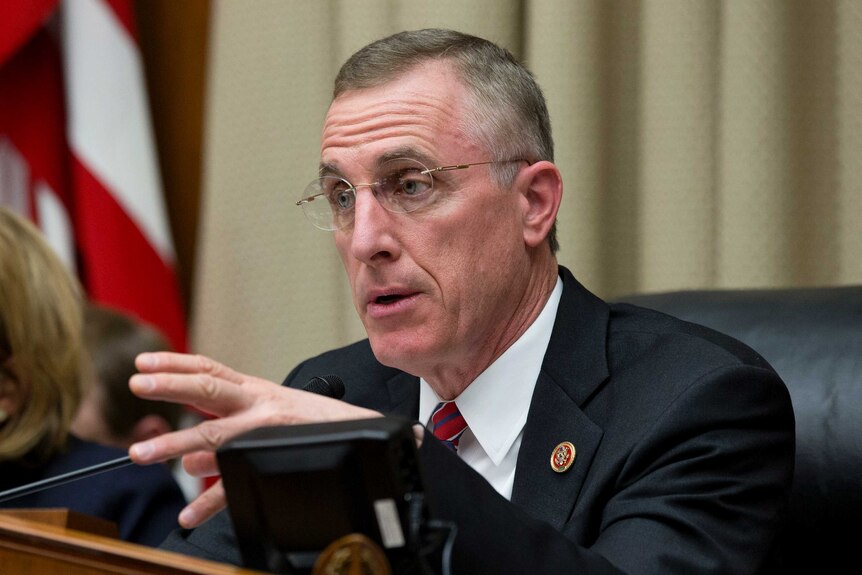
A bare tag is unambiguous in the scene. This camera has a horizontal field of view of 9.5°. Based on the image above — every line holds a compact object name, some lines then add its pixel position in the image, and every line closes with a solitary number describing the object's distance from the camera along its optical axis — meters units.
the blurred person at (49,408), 3.62
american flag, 4.11
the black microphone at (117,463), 3.27
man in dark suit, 3.31
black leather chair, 3.35
